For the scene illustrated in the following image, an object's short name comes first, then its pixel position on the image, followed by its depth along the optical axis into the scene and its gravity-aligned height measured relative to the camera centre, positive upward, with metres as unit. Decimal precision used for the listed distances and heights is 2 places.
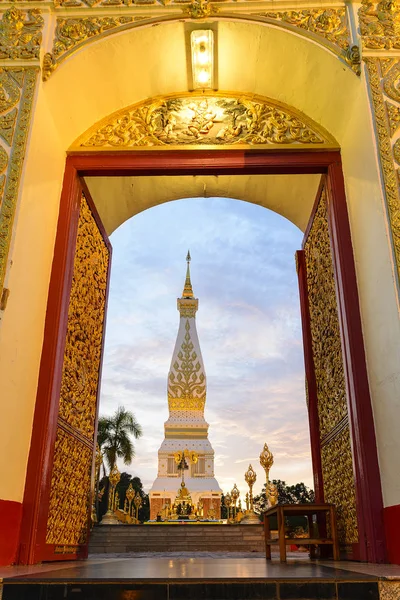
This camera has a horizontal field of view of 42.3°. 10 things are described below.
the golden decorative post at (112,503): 8.89 +0.38
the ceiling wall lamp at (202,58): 3.74 +3.23
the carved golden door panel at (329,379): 3.43 +1.02
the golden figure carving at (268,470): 8.94 +0.90
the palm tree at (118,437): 19.27 +3.07
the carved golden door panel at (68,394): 3.10 +0.86
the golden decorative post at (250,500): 8.81 +0.44
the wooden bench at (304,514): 3.34 +0.06
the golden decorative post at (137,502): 11.32 +0.49
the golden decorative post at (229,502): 10.94 +0.46
